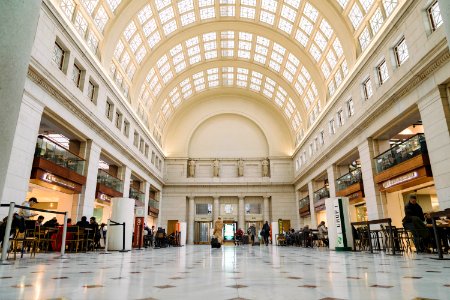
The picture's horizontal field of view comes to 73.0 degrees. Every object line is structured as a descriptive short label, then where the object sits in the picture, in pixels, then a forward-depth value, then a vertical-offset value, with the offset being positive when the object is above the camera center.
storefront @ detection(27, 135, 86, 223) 12.57 +2.80
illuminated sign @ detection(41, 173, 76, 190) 12.86 +2.46
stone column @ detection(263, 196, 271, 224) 33.77 +2.75
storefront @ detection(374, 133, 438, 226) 12.30 +2.65
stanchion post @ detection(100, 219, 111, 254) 12.12 +0.09
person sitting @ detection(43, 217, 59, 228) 11.62 +0.48
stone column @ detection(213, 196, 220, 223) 33.47 +2.98
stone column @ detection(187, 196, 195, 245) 32.50 +1.71
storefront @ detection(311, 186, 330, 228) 24.66 +2.64
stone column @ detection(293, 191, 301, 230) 32.93 +2.46
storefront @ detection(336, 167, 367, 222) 18.17 +2.67
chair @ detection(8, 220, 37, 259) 8.25 +0.28
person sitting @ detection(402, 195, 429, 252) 9.51 +0.33
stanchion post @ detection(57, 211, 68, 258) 8.75 +0.07
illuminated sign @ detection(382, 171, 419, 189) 12.69 +2.41
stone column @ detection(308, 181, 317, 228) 27.03 +2.64
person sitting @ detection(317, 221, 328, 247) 17.94 +0.13
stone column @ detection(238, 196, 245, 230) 33.00 +2.30
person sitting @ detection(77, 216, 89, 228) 12.70 +0.55
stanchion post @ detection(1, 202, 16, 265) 6.27 +0.06
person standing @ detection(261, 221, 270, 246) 25.33 +0.29
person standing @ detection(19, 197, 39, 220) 9.30 +0.80
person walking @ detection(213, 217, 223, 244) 17.05 +0.27
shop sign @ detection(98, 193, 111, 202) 18.50 +2.36
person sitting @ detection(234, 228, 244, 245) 27.47 -0.02
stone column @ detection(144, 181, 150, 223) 27.80 +3.74
